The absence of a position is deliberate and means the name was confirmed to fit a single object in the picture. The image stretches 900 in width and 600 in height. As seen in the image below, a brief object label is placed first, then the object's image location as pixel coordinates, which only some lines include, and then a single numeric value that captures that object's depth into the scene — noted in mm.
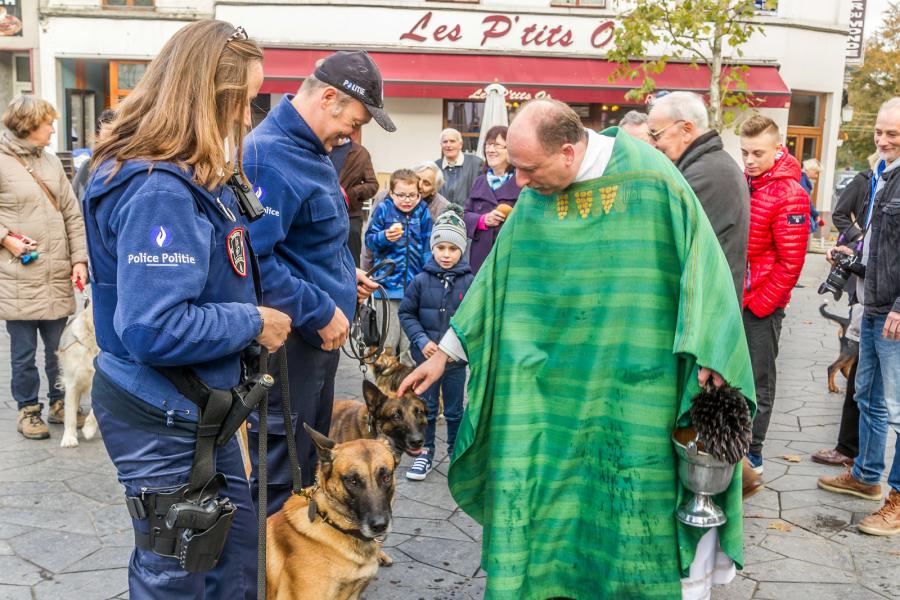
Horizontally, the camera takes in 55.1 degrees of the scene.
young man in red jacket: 5172
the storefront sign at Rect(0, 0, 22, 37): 22406
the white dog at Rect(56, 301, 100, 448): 5898
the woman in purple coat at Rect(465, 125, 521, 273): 7074
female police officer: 2191
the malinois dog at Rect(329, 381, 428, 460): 5184
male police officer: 3270
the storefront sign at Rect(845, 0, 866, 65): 25391
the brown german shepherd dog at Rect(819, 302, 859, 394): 6771
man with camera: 4617
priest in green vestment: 3133
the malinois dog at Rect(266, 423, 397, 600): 3365
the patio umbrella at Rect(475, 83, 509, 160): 12469
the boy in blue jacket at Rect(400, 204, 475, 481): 5709
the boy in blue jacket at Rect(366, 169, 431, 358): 6699
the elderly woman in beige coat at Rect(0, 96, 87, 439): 5688
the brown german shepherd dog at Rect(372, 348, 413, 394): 6074
